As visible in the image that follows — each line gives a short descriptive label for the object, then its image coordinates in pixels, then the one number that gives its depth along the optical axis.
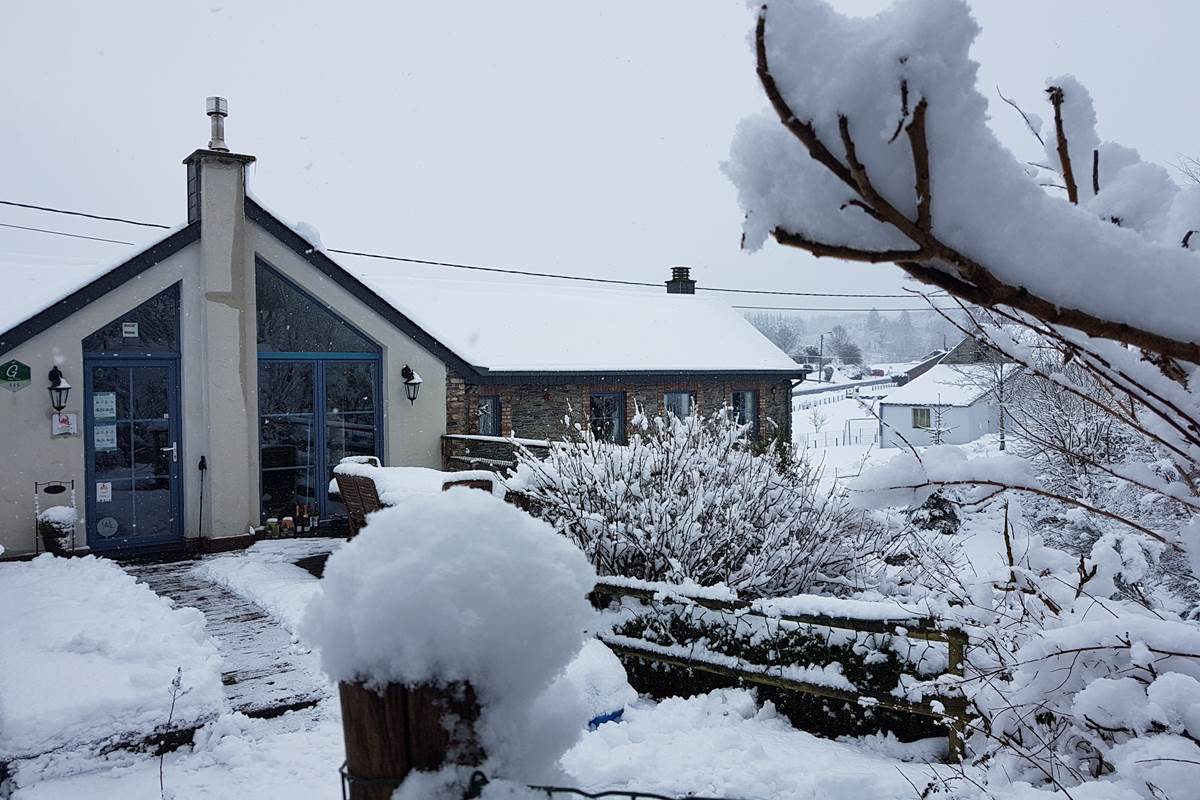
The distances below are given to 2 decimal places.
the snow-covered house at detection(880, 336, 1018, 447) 32.16
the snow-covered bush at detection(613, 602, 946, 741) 5.19
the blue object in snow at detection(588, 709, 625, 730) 4.34
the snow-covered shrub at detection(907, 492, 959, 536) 12.81
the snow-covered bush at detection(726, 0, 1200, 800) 0.93
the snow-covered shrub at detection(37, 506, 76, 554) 9.42
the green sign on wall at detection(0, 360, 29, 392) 9.34
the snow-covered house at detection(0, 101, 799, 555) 9.62
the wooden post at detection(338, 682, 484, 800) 1.17
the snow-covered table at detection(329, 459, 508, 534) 8.21
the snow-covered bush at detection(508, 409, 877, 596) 6.52
